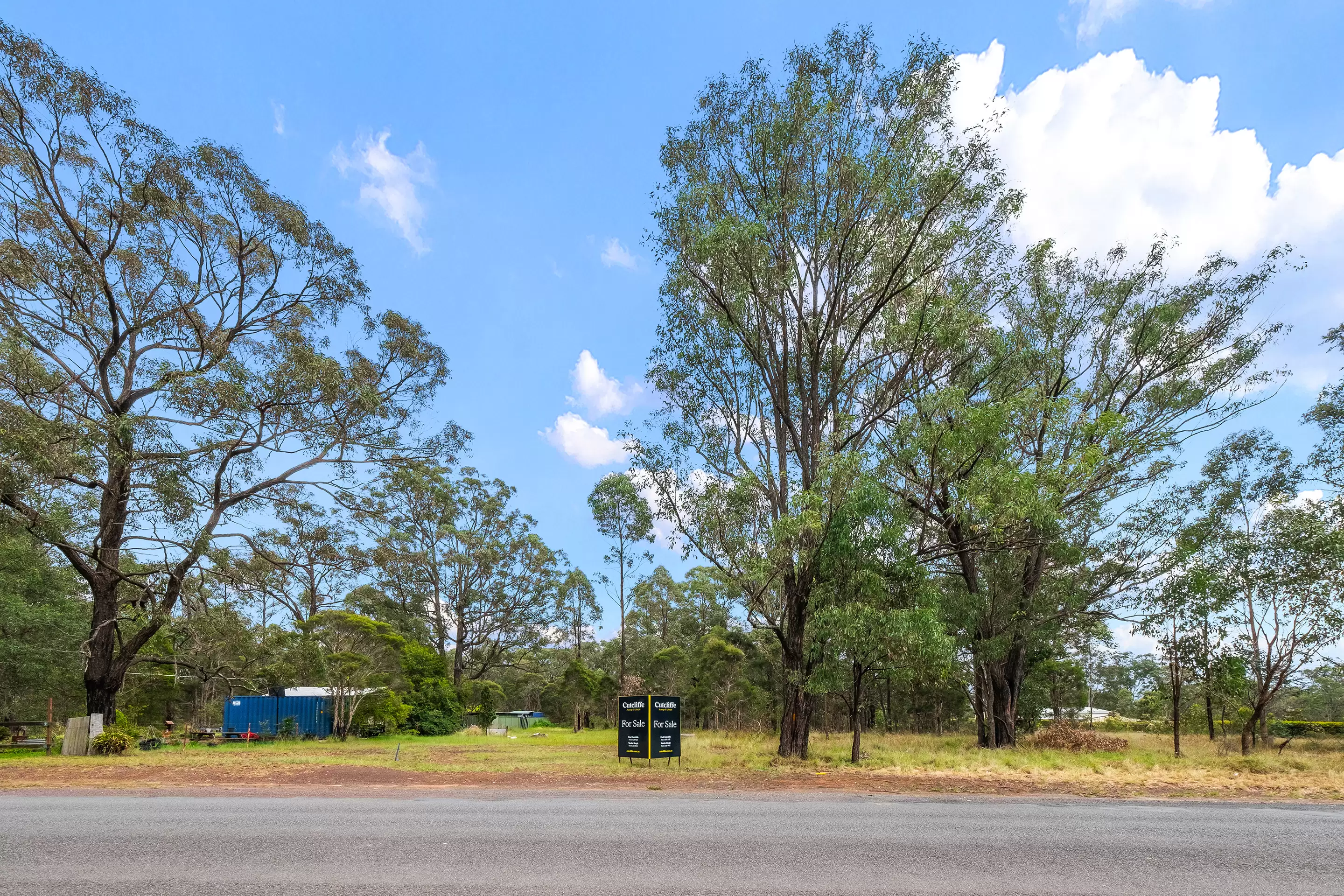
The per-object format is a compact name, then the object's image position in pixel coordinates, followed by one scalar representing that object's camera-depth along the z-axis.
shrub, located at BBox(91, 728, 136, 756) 17.81
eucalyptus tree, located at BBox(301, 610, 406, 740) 26.80
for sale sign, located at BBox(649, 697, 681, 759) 16.95
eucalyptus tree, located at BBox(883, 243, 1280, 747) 19.67
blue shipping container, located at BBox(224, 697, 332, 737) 26.95
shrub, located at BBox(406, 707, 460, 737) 31.11
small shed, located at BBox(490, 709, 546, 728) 41.00
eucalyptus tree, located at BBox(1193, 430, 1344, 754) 22.55
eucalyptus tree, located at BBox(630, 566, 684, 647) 49.50
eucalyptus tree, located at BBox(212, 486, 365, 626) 22.81
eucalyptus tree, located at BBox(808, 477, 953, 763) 15.15
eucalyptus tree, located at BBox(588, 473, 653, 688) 17.98
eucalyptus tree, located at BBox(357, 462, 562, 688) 41.12
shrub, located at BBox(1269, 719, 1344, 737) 34.58
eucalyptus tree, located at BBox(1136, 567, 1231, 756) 20.67
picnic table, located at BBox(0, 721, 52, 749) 21.39
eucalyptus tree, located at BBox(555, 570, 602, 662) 44.94
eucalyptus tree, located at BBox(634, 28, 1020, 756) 17.44
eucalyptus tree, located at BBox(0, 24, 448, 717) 18.80
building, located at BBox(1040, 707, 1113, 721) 41.12
